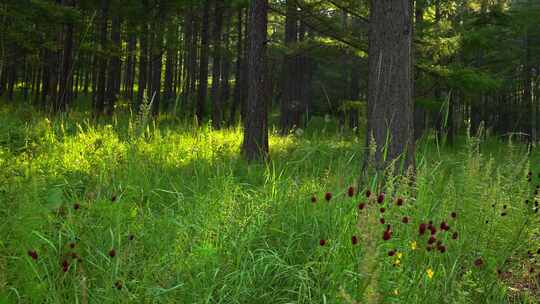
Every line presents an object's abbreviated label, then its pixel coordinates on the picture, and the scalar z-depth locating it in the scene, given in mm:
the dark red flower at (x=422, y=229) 2012
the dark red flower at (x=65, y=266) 2148
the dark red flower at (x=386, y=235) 1843
